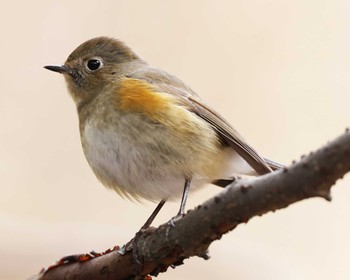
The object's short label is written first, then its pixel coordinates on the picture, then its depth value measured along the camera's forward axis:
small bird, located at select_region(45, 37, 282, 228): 3.06
